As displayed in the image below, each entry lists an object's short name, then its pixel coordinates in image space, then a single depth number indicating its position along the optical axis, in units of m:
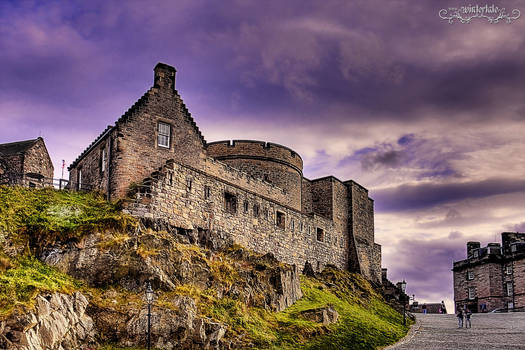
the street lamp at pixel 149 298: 19.07
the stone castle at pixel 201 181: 26.77
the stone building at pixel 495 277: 63.56
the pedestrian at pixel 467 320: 38.59
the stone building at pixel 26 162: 29.28
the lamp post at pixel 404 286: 35.84
